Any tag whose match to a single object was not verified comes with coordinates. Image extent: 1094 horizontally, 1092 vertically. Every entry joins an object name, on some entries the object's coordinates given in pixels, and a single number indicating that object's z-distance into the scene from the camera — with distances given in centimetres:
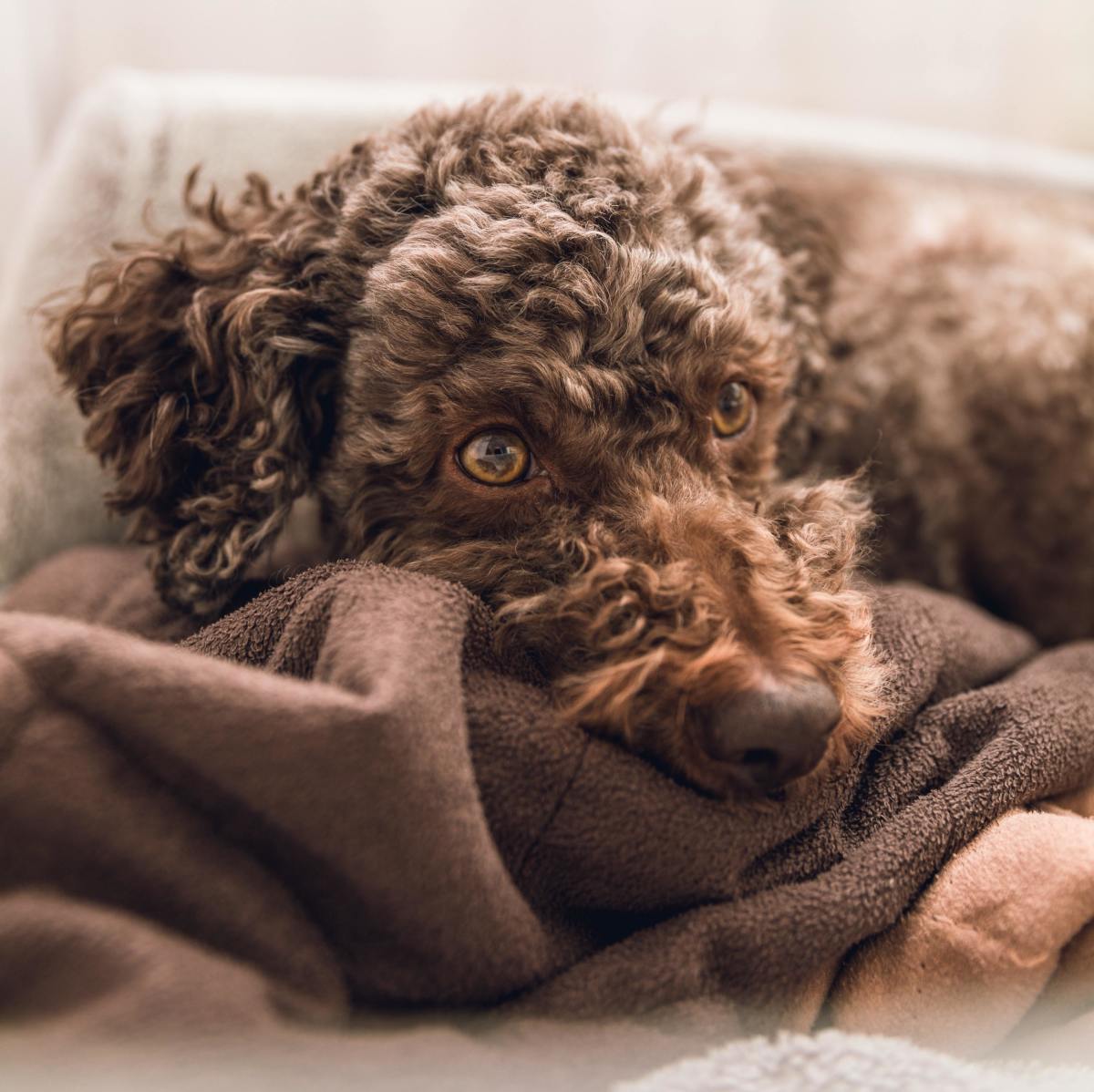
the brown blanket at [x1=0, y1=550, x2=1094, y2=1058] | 31
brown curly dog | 35
